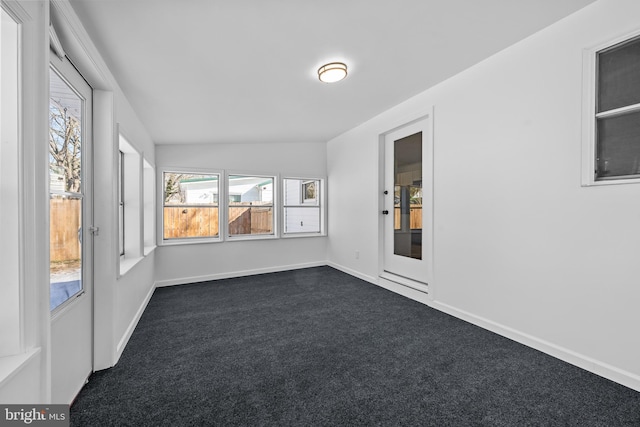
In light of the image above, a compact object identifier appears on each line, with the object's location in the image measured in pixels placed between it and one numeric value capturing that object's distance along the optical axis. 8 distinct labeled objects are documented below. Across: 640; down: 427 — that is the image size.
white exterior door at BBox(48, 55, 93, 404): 1.53
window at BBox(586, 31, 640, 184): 1.79
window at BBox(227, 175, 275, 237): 4.93
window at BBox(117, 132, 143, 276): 2.96
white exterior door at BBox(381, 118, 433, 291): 3.28
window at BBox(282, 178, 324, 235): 5.48
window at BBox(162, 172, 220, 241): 4.41
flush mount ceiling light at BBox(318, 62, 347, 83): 2.47
